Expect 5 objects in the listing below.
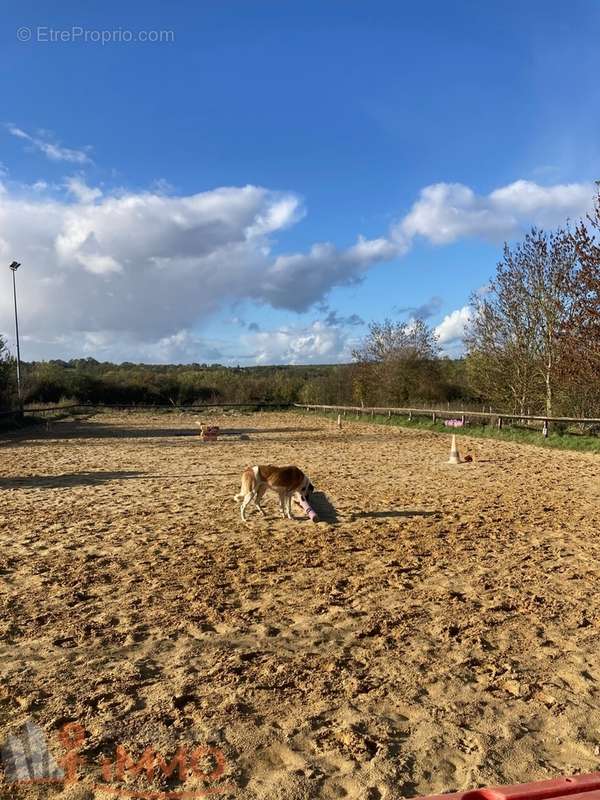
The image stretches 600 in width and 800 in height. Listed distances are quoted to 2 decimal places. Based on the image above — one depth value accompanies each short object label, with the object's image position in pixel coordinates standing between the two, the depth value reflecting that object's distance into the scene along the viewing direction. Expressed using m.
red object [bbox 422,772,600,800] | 1.90
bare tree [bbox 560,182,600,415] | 20.94
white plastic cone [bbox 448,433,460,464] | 16.21
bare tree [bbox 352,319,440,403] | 40.12
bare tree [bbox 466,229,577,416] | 25.12
